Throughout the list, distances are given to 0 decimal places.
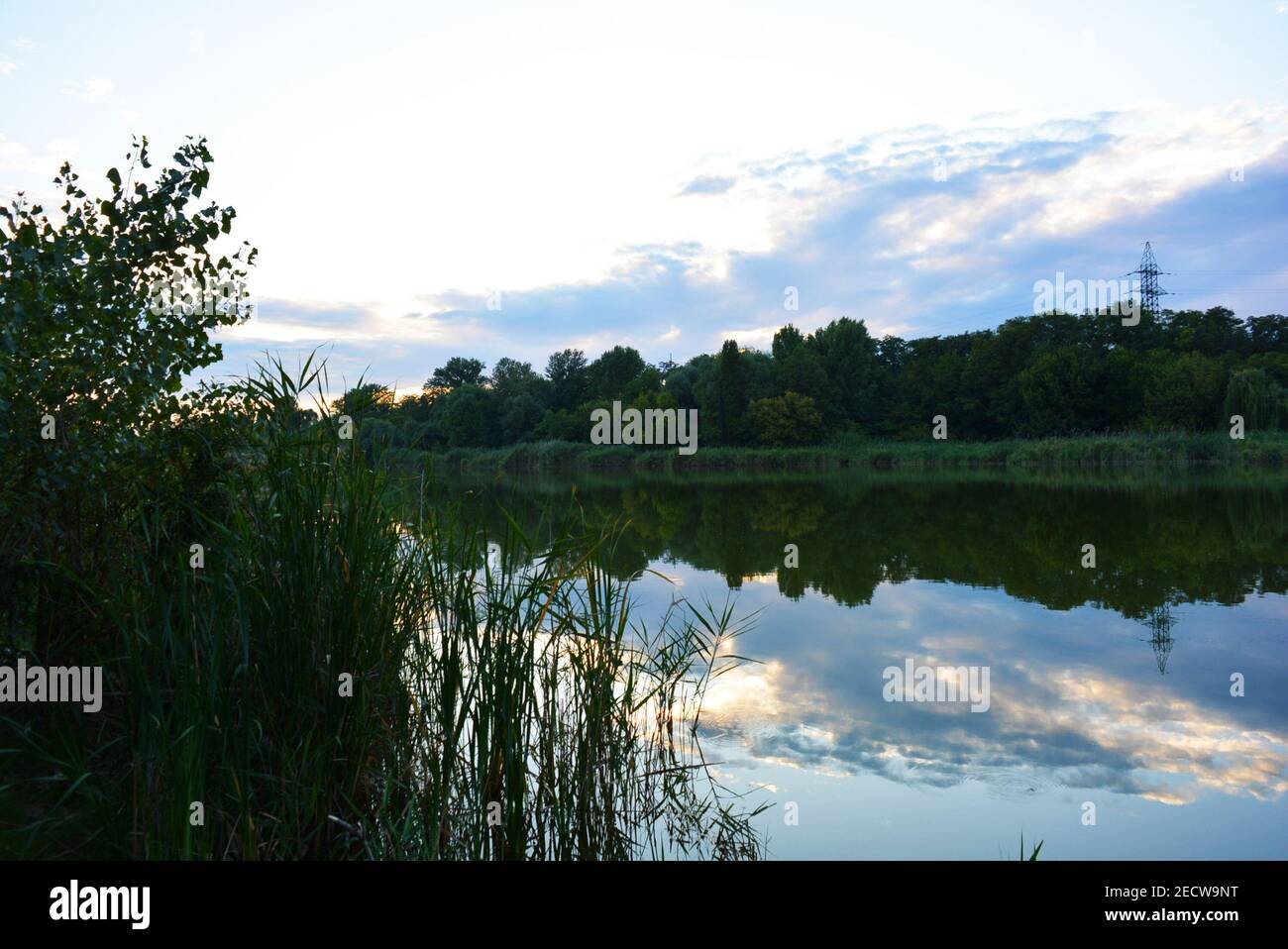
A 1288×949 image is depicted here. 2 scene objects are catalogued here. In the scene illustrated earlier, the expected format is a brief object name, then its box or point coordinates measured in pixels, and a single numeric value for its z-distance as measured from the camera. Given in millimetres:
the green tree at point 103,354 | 3590
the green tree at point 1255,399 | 37938
